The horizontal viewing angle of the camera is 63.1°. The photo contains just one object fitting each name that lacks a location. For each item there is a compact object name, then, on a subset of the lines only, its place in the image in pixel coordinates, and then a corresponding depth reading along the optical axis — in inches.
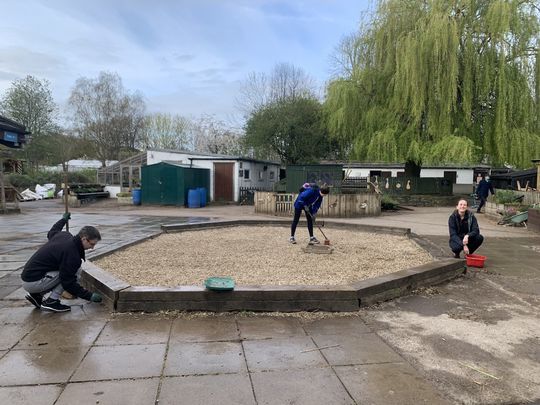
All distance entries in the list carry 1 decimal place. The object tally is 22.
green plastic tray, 192.1
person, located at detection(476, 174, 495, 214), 754.2
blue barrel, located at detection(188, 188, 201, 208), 915.4
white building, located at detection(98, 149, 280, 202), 1011.3
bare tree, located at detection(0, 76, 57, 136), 1503.0
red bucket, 297.4
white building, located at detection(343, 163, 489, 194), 1462.8
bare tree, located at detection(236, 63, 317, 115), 1480.1
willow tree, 796.6
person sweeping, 350.6
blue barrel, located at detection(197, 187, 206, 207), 932.0
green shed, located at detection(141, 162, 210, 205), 926.4
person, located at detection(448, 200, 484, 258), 294.2
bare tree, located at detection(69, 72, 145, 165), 1711.4
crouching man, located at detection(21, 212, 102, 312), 189.0
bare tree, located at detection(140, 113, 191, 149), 1975.9
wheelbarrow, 576.7
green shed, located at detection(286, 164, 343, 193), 823.7
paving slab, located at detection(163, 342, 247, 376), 138.4
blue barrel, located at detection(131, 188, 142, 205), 959.6
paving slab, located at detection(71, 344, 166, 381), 134.2
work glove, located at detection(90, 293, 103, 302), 196.6
